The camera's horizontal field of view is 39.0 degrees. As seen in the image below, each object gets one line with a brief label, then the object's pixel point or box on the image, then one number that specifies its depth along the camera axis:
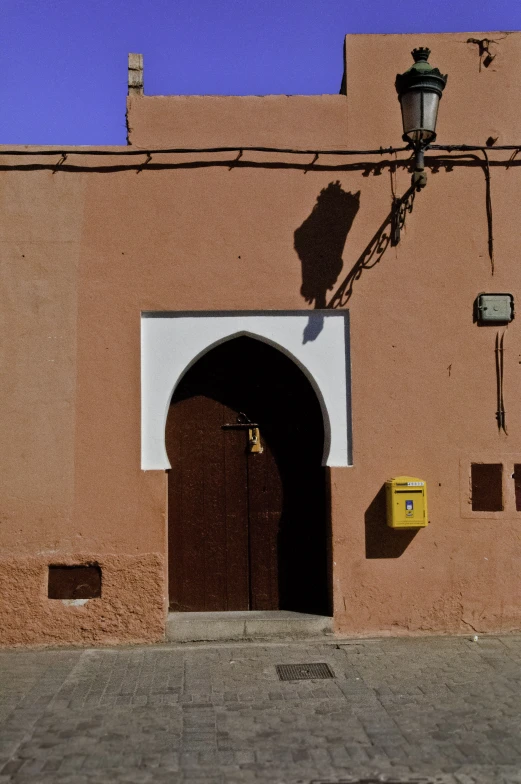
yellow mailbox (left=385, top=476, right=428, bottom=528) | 6.30
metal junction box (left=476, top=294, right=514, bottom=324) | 6.59
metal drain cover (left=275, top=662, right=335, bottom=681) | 5.57
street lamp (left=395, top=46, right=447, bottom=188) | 5.86
